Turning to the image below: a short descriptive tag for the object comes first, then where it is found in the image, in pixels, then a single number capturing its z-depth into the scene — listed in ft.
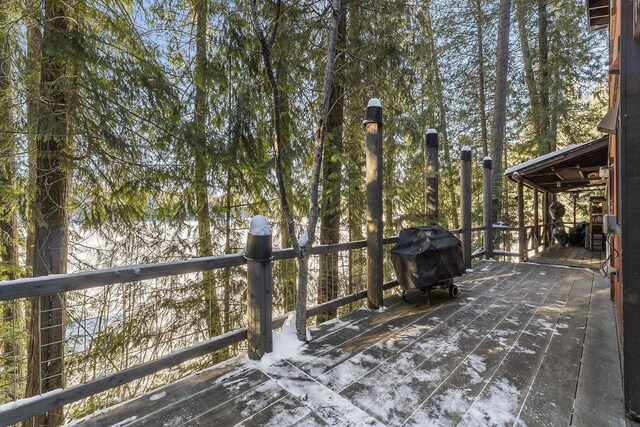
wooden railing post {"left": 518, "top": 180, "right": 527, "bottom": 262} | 23.79
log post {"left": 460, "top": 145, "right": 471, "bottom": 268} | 19.74
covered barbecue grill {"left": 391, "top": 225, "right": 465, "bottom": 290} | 12.52
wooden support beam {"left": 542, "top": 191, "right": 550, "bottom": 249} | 33.39
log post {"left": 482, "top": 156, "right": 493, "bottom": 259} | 22.71
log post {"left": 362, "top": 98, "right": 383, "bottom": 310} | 12.09
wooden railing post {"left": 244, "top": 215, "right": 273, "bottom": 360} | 8.50
